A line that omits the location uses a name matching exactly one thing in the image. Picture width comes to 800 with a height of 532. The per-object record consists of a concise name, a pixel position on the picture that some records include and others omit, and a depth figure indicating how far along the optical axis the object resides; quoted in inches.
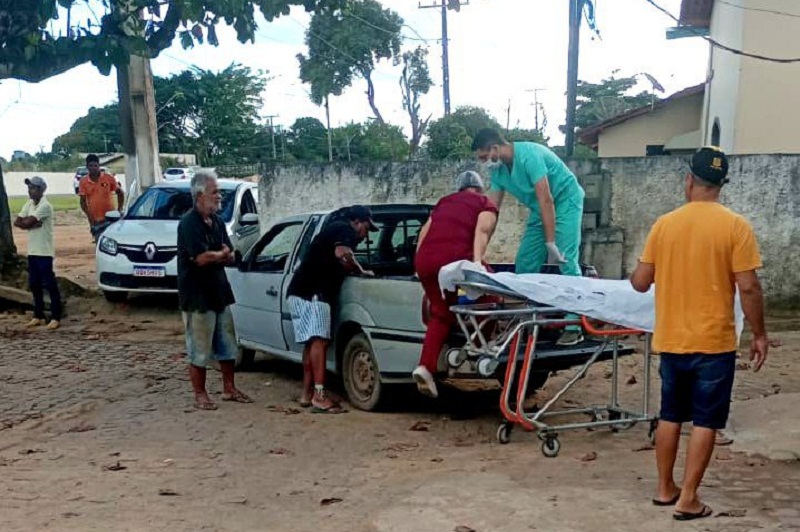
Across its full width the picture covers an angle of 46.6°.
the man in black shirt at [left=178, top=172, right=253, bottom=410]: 285.1
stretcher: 226.2
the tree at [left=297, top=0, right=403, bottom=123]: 1684.3
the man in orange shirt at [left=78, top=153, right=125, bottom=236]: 560.4
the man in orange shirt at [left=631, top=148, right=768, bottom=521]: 174.4
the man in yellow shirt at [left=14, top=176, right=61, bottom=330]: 433.4
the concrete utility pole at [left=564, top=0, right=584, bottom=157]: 704.4
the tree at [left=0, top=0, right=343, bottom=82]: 428.8
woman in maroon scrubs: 247.9
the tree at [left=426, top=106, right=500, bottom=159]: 1284.4
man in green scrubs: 275.9
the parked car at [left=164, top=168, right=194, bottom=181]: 1535.9
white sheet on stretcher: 221.5
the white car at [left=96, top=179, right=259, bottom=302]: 463.8
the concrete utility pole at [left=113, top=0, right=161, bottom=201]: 578.9
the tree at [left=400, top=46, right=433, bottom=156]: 1766.7
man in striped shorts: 285.6
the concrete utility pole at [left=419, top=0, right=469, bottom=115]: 1471.5
